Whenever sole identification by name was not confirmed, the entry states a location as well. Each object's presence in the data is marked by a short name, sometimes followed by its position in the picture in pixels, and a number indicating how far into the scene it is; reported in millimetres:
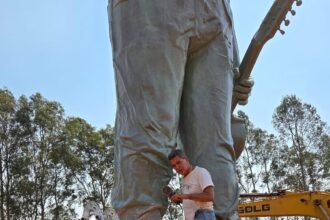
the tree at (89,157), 31703
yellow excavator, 12469
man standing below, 2191
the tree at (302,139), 33062
